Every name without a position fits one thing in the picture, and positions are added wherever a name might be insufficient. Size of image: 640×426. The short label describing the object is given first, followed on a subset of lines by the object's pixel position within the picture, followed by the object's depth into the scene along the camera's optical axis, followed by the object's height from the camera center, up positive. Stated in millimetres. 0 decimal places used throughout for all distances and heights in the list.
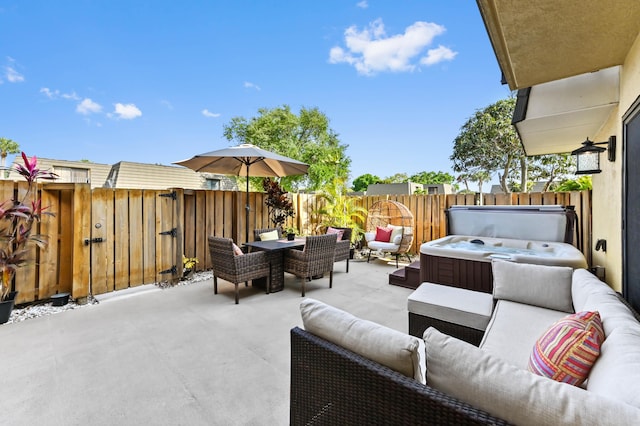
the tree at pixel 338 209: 7176 +123
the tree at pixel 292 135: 14047 +4386
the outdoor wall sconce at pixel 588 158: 2854 +608
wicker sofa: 780 -586
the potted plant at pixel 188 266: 4823 -926
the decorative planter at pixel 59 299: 3506 -1102
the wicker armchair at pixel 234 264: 3701 -707
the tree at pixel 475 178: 13797 +1855
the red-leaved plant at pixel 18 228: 3070 -150
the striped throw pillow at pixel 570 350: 1187 -642
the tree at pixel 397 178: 33375 +4429
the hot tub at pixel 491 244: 3314 -498
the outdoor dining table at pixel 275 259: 4137 -696
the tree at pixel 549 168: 12387 +2135
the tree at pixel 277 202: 6035 +270
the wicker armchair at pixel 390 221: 6105 -223
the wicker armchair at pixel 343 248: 5266 -689
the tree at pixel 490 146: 11367 +3012
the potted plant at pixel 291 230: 4869 -388
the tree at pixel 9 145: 19412 +5265
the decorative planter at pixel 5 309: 3018 -1057
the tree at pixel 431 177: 34688 +4746
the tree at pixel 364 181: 36250 +4483
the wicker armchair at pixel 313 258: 4039 -682
